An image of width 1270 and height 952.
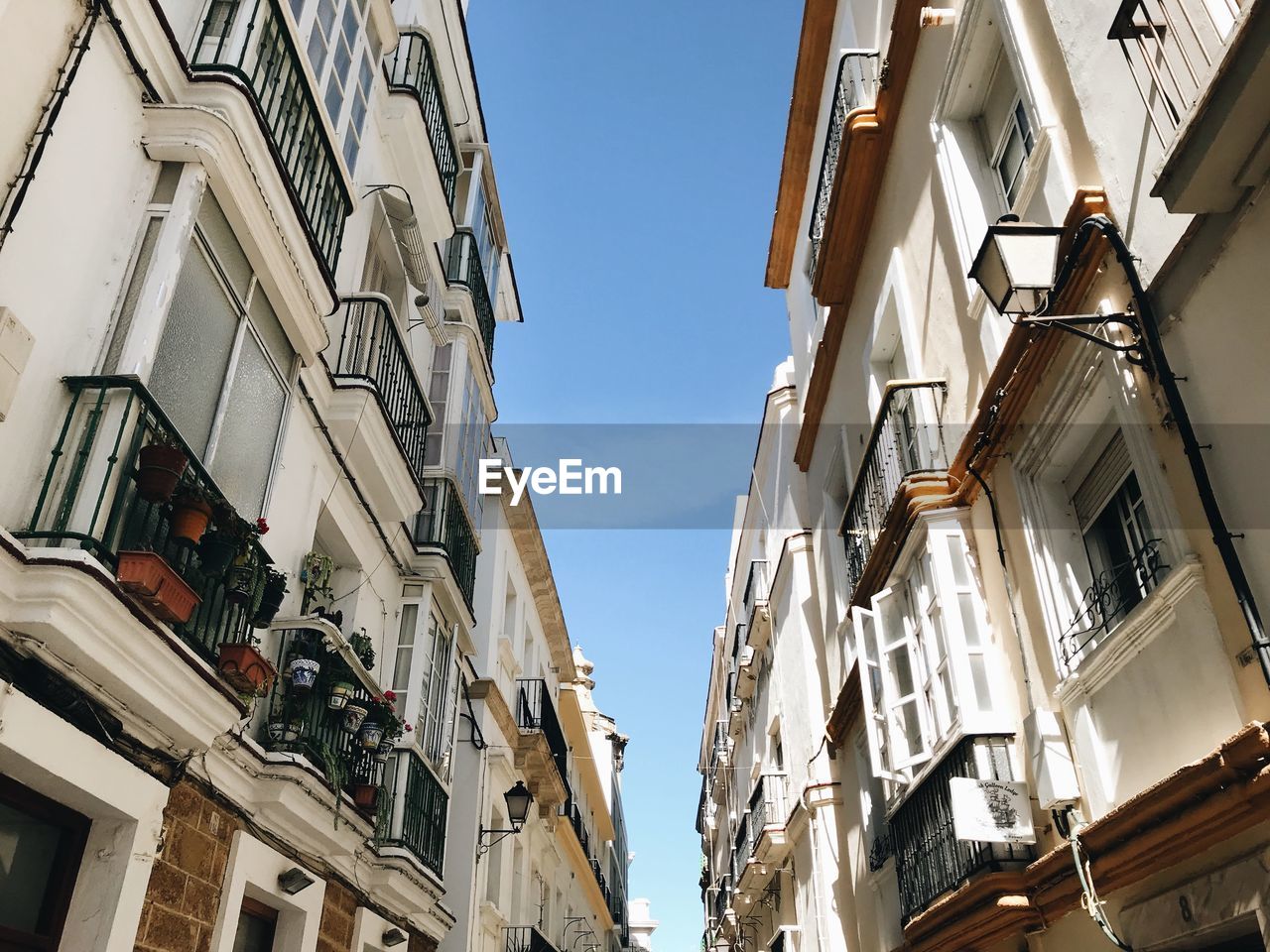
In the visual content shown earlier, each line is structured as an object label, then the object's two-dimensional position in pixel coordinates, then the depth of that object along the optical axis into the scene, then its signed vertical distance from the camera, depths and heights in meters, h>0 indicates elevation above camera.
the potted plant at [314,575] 7.18 +3.24
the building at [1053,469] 3.72 +2.80
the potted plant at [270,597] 5.66 +2.46
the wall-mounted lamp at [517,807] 12.41 +3.07
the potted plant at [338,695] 6.77 +2.32
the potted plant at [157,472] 4.20 +2.27
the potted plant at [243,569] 4.92 +2.27
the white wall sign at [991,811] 5.57 +1.35
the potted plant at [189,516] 4.42 +2.22
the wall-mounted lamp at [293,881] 6.26 +1.15
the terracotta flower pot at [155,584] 3.97 +1.79
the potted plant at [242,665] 4.89 +1.82
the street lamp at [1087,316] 3.71 +3.21
